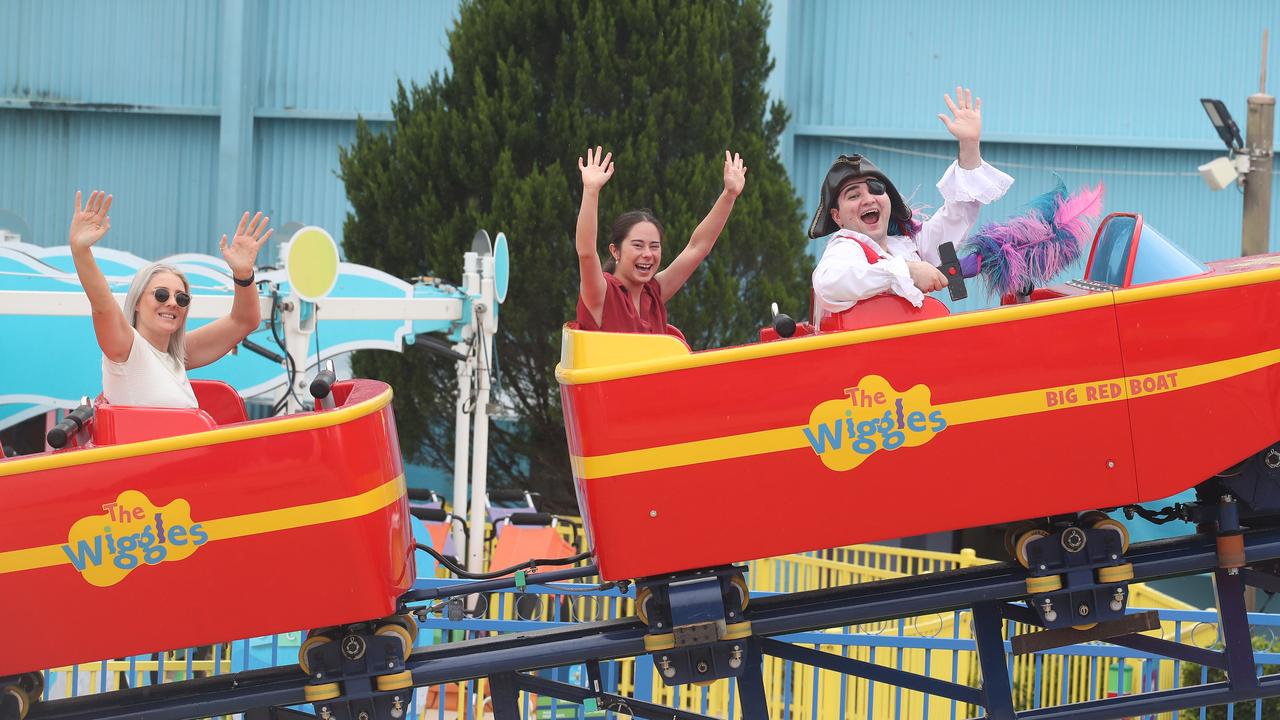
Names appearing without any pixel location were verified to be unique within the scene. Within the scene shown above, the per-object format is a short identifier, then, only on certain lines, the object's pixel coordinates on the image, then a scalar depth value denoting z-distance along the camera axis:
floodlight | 16.95
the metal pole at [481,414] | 14.13
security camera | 16.94
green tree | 18.05
